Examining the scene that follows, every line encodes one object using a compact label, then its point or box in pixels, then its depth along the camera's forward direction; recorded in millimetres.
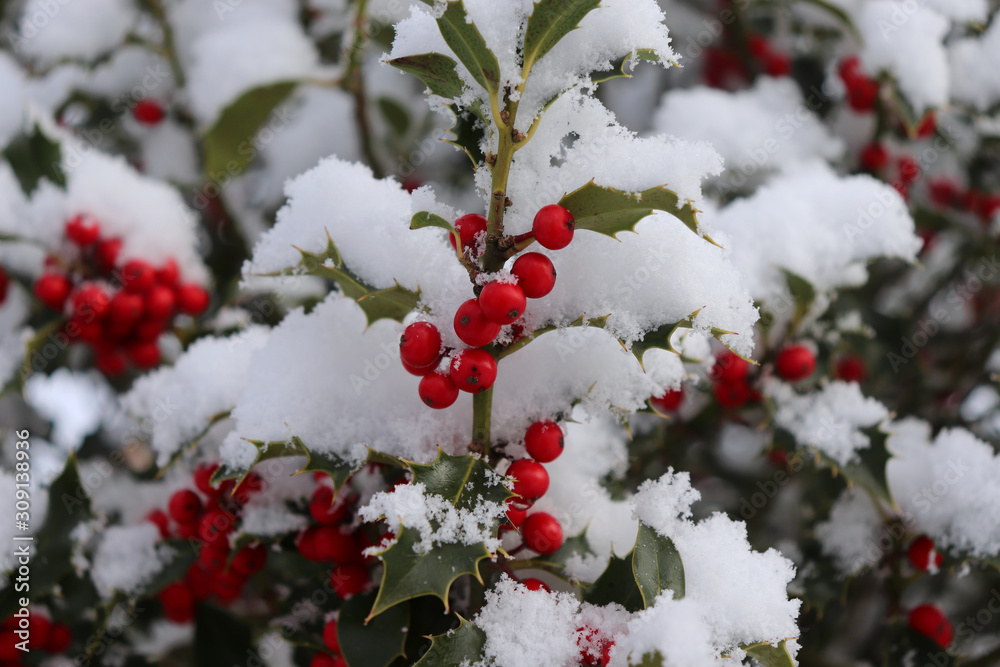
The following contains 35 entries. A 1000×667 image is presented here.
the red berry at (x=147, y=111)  667
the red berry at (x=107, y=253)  509
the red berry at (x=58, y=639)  467
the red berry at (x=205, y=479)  422
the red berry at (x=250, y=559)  425
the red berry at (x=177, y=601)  472
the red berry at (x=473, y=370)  362
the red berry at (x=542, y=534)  387
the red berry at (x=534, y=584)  388
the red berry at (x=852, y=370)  566
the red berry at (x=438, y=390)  370
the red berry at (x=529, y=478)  377
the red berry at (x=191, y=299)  519
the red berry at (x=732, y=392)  471
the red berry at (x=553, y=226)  357
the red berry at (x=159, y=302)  499
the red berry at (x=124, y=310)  493
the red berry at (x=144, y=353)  524
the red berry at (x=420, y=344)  368
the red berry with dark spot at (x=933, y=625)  446
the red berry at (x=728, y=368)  460
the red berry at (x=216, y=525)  418
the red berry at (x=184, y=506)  424
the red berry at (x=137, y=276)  498
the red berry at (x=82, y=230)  500
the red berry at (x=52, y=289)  493
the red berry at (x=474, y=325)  361
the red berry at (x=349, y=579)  401
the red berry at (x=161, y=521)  458
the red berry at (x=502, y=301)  355
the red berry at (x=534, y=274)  361
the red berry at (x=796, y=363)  458
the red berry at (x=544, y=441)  379
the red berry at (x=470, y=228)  371
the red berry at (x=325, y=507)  401
